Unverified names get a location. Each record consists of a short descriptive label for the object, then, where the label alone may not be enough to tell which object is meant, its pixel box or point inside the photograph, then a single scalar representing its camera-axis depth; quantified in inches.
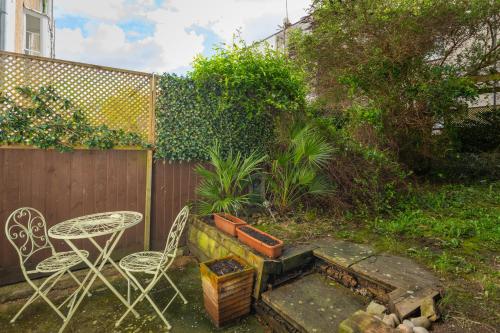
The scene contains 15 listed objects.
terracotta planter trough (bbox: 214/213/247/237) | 121.7
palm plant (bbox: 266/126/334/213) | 142.1
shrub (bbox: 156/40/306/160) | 147.6
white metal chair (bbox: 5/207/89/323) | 94.7
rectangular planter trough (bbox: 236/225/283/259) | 100.9
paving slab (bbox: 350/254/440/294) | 82.7
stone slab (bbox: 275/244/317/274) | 101.7
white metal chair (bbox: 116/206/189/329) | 90.7
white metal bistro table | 88.4
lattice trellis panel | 116.6
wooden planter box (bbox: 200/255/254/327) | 89.5
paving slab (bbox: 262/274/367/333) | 79.7
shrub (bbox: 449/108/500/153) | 273.1
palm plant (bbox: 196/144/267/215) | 140.3
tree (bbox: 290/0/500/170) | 186.7
